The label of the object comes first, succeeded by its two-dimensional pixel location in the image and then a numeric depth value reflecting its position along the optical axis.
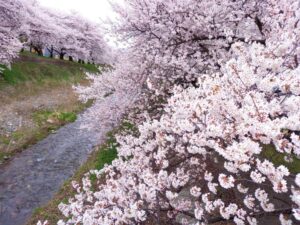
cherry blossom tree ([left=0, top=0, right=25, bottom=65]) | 24.49
